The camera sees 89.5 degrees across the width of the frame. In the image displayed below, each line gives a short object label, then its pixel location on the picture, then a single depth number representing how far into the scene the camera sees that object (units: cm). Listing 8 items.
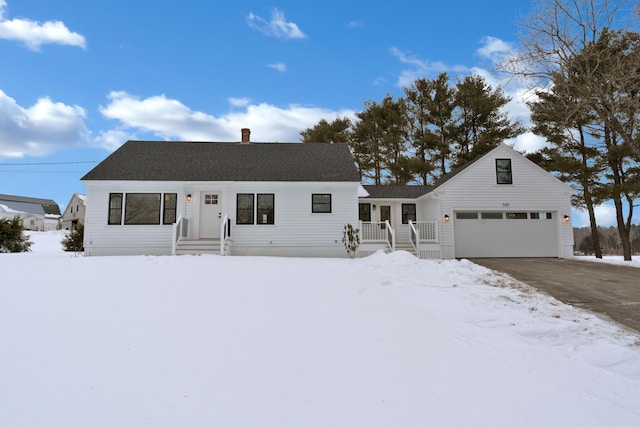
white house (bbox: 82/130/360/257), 1297
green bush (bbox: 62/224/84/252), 1598
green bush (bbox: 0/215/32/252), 1689
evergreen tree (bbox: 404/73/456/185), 2309
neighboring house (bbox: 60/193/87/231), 3609
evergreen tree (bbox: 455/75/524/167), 2206
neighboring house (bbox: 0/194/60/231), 4306
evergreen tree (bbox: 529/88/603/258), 1639
